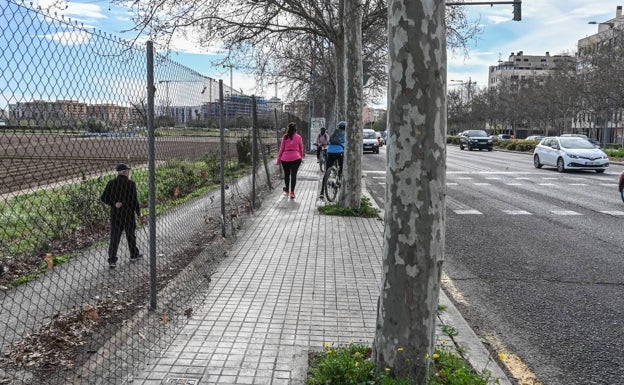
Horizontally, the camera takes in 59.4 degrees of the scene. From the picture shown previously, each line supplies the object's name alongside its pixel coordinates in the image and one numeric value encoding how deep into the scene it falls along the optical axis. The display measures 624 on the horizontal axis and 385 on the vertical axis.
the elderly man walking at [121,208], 6.31
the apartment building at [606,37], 39.82
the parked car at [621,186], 13.23
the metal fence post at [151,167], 4.73
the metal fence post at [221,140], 7.49
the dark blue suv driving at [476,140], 47.62
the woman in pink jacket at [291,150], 12.31
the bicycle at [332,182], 12.30
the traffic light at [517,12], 18.22
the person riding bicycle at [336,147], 12.51
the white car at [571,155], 21.98
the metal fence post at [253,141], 10.81
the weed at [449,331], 4.45
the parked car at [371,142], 38.38
